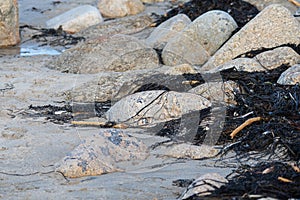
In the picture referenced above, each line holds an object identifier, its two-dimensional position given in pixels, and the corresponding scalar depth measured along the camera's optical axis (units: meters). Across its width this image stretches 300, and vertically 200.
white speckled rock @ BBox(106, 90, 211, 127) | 11.12
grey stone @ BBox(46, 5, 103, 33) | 22.59
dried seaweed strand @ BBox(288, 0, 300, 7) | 20.84
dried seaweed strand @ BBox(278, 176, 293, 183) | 6.86
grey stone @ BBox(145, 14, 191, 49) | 18.53
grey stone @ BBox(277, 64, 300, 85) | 11.90
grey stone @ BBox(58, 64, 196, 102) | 13.17
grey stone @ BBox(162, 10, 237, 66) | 16.86
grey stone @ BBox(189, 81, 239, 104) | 11.86
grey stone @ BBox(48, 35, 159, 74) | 16.14
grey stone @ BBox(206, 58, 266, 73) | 13.46
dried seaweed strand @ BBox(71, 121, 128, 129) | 11.22
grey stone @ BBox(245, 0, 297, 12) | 20.87
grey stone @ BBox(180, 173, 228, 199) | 6.85
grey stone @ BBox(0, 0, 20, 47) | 20.81
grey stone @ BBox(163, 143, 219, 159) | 9.15
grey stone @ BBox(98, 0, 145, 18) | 23.95
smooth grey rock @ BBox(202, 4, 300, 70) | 15.83
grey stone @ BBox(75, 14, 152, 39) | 21.73
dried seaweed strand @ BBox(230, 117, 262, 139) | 9.95
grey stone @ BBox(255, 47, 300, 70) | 13.91
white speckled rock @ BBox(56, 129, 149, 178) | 8.34
